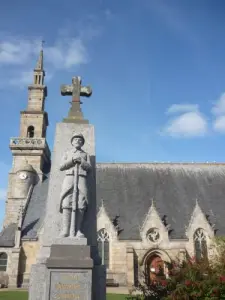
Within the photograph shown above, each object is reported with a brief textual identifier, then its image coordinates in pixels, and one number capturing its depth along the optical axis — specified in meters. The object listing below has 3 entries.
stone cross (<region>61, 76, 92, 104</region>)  8.96
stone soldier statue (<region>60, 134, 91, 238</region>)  6.92
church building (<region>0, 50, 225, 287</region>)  26.20
